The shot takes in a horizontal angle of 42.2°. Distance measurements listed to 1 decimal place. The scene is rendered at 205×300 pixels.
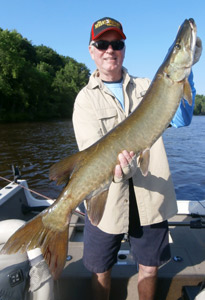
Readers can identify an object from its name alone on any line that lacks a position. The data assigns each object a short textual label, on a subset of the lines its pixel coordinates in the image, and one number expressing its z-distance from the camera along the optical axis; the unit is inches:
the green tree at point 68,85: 1935.3
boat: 78.5
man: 89.7
